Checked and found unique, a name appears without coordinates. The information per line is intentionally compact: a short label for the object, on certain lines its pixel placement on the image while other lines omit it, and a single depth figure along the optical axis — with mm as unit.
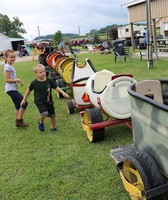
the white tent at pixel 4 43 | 33938
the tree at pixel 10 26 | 54344
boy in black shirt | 3223
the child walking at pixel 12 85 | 3428
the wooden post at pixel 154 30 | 10332
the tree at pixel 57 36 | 37295
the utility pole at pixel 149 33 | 7071
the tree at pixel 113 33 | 27655
